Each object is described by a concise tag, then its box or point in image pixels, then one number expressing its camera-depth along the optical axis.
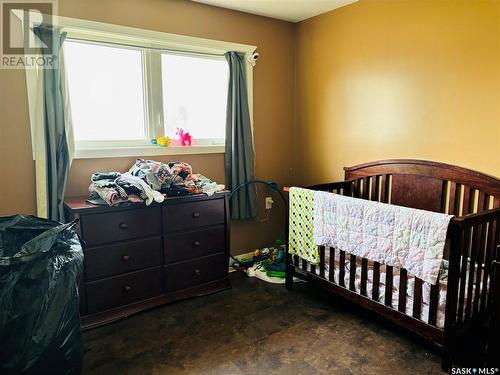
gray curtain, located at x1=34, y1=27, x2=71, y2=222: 2.29
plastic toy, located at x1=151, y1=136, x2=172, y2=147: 2.85
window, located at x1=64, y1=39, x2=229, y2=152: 2.59
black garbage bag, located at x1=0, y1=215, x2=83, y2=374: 1.46
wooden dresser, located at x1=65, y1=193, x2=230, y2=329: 2.24
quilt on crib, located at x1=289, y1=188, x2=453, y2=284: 1.77
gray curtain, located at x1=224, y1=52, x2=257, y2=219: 3.11
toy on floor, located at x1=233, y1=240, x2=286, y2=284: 3.01
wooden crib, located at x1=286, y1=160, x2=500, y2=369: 1.77
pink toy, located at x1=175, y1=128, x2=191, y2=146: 2.98
